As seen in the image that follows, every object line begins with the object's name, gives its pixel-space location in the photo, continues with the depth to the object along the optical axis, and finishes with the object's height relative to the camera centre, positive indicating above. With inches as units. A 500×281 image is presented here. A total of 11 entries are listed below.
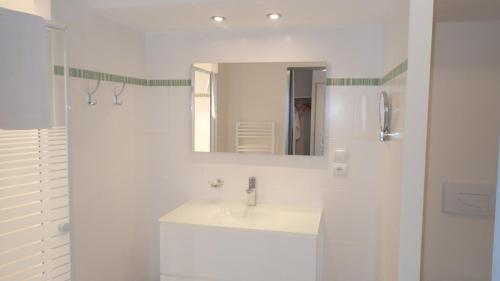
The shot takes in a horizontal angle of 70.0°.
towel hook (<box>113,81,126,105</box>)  93.4 +6.3
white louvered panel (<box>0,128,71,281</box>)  57.8 -14.8
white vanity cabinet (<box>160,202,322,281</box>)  79.2 -28.5
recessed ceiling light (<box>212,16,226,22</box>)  87.8 +26.2
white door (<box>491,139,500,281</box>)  32.6 -11.2
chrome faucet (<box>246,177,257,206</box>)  99.1 -19.1
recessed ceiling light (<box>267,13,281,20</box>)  84.8 +26.0
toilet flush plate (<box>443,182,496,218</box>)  83.8 -17.2
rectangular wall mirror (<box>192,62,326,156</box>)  96.1 +4.5
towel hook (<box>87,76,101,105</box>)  83.4 +5.8
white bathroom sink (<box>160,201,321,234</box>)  83.1 -23.5
